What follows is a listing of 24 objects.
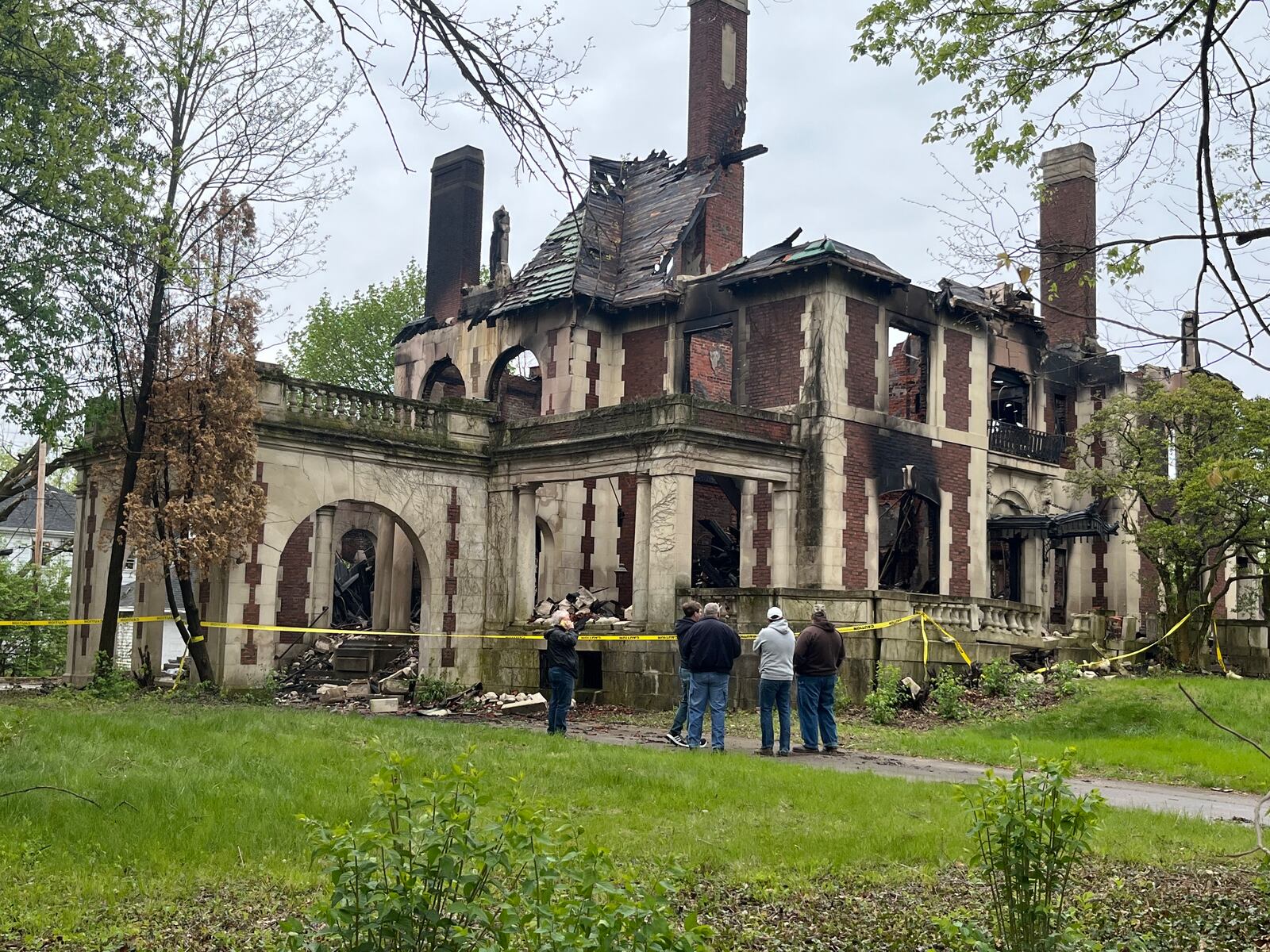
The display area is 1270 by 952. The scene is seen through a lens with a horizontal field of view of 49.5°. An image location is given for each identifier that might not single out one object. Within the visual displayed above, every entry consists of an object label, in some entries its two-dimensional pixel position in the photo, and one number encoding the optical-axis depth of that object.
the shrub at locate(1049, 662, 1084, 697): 21.88
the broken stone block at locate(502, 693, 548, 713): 23.19
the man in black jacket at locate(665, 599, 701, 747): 17.06
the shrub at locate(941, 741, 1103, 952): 6.30
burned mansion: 24.55
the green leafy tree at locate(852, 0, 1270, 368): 7.43
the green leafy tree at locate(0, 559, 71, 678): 31.50
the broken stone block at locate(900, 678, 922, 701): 21.80
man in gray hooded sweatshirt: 16.34
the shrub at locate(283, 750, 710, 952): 4.80
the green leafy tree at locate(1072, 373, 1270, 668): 28.31
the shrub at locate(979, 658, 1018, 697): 22.42
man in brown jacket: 16.73
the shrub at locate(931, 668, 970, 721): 20.83
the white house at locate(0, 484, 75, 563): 58.97
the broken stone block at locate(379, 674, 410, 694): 26.55
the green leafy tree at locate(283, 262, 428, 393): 53.41
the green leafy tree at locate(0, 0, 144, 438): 15.02
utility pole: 32.97
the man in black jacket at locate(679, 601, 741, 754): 16.22
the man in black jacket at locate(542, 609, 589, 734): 17.20
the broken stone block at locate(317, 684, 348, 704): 25.36
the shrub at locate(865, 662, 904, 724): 20.44
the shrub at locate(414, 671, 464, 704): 25.39
